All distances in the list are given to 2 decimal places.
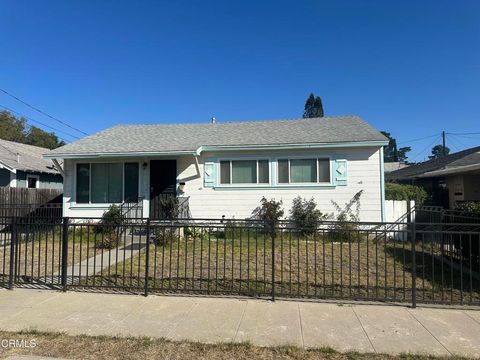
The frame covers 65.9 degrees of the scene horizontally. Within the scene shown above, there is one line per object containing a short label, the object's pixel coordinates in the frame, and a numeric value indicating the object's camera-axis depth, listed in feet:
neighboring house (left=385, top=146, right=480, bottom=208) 50.37
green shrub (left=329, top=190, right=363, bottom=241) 43.45
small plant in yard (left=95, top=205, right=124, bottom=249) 36.29
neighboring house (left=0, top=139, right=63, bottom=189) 63.41
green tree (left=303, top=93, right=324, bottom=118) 187.42
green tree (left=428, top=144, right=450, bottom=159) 282.77
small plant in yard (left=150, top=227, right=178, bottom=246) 33.60
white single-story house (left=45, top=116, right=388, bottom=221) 43.68
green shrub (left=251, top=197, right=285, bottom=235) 43.70
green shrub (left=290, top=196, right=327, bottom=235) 42.83
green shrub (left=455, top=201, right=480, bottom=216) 27.31
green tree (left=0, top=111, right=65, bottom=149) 154.92
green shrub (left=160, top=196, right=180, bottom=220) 43.37
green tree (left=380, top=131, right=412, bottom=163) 251.39
